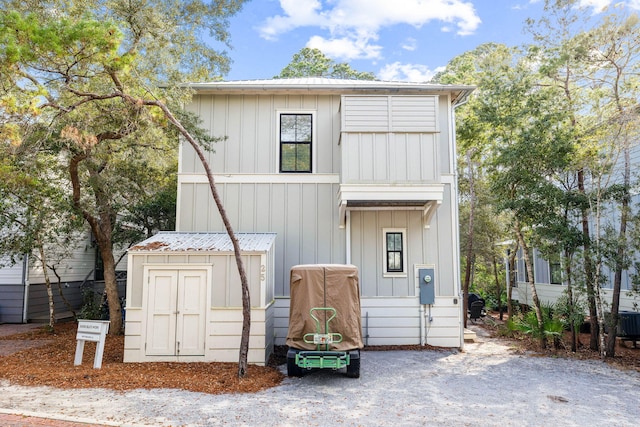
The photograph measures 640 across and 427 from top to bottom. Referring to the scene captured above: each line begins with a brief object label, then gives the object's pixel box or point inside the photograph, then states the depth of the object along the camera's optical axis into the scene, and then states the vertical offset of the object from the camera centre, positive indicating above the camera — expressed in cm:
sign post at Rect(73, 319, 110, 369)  745 -149
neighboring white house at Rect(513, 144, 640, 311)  961 -68
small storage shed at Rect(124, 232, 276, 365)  796 -95
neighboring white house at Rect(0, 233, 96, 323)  1323 -119
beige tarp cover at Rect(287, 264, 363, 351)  712 -78
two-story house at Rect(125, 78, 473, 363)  947 +169
